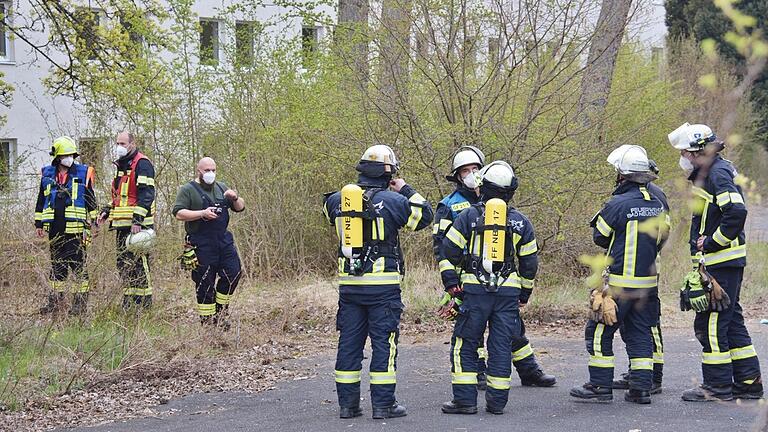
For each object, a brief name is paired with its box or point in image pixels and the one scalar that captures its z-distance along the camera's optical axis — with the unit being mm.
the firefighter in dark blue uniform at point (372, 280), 14414
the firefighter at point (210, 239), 20047
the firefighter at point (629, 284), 14977
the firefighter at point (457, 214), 15898
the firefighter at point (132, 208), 20937
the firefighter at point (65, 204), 22047
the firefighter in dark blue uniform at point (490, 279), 14484
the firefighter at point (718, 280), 14703
